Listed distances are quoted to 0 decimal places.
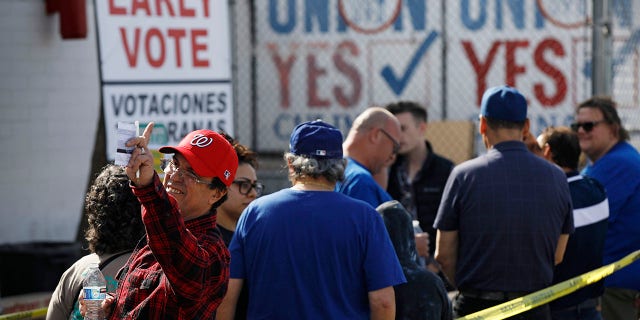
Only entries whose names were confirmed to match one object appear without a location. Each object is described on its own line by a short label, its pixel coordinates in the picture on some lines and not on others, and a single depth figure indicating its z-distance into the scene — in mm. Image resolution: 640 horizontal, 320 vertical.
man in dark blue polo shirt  9378
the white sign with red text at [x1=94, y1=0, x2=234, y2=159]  12908
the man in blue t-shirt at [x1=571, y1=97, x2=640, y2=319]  11687
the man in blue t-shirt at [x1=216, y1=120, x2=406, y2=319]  7355
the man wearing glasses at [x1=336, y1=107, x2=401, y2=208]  10160
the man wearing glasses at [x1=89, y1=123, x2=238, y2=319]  5460
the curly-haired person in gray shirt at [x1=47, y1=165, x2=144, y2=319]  7171
